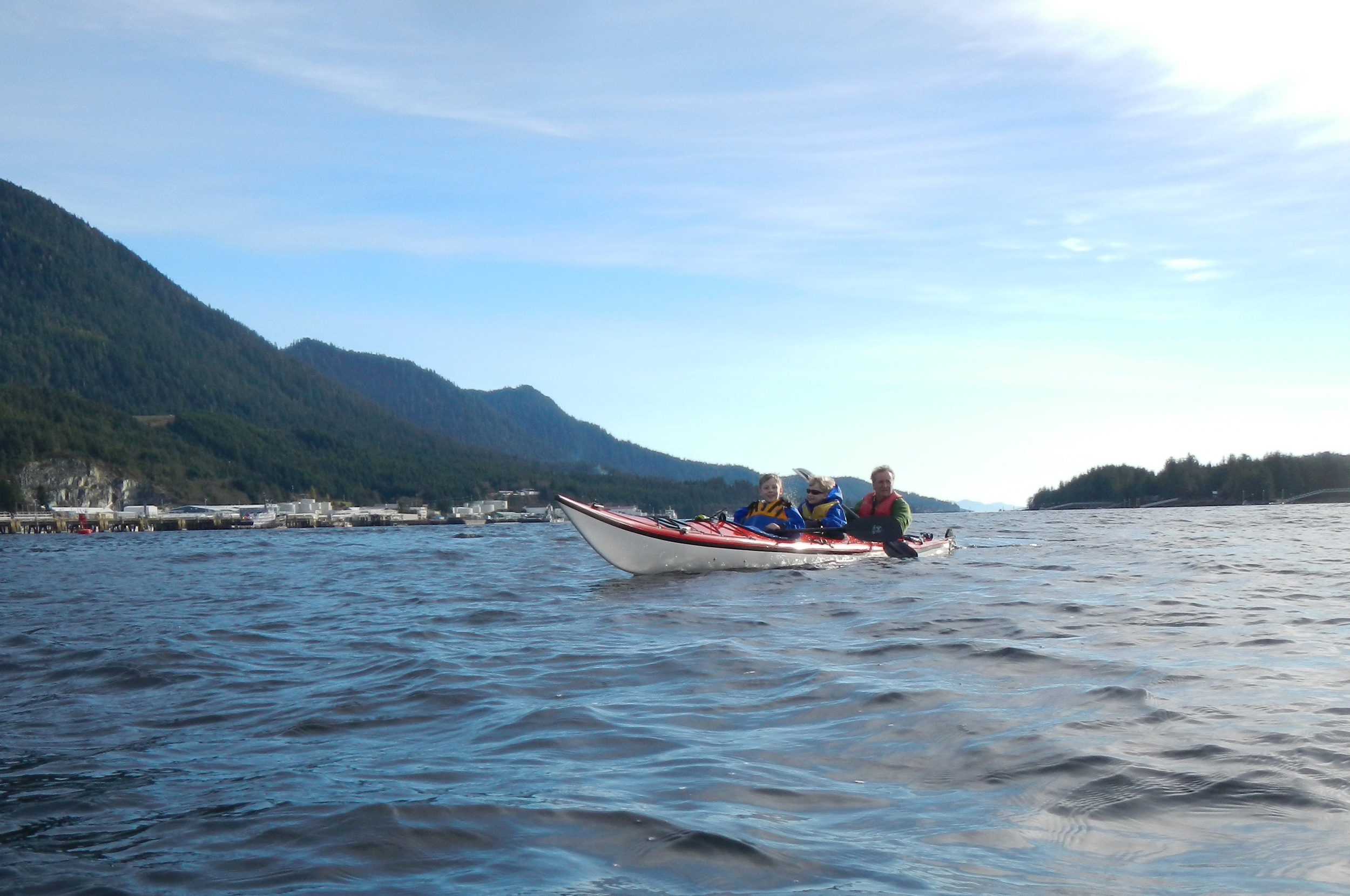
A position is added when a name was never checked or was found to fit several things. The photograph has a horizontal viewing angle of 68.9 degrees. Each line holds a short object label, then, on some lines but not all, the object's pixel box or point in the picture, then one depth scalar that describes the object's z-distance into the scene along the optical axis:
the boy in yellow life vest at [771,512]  21.98
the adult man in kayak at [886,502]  24.06
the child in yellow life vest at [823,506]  23.20
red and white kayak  19.19
